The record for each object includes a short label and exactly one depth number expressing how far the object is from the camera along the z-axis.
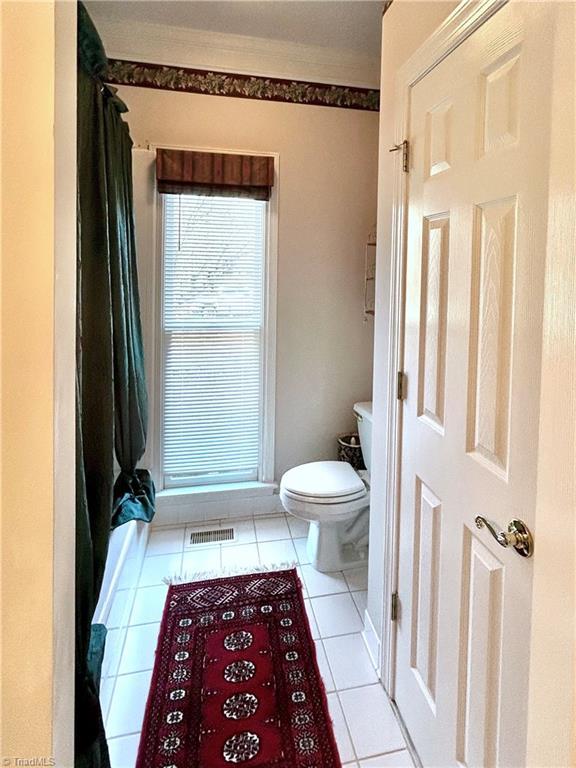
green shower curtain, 1.08
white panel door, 0.82
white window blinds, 2.51
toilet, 2.05
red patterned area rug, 1.28
